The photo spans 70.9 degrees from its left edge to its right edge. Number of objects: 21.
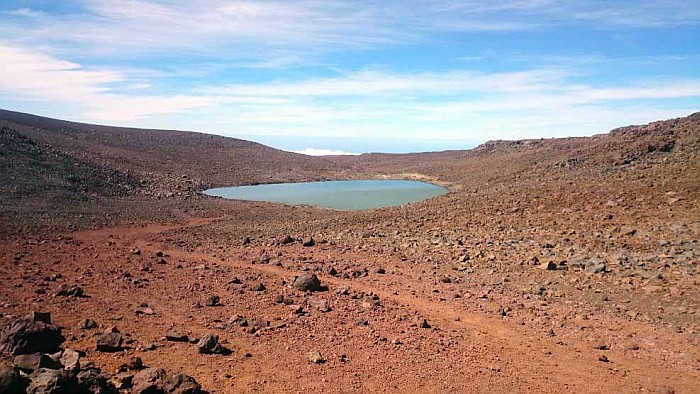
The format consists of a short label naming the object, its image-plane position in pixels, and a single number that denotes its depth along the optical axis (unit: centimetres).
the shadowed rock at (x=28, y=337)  626
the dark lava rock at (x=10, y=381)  455
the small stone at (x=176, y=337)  784
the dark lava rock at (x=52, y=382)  470
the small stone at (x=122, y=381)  570
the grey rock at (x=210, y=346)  738
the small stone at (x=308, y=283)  1103
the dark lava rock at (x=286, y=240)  1702
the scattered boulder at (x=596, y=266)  1162
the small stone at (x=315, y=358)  735
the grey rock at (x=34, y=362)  563
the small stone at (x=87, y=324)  800
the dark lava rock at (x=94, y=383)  515
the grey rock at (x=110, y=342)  711
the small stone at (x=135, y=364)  650
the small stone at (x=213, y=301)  984
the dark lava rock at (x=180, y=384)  567
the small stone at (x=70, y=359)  598
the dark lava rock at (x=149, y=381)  554
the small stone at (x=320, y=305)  964
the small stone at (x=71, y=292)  980
